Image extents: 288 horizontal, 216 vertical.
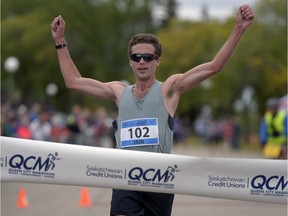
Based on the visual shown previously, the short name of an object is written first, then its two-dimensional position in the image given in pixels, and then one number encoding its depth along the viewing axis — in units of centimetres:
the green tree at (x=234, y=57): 4328
